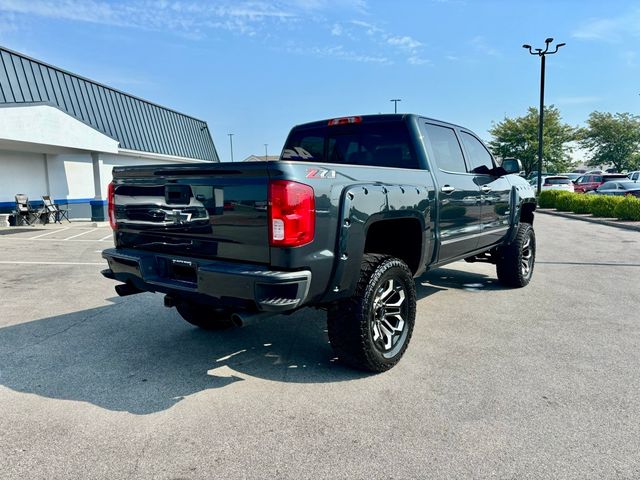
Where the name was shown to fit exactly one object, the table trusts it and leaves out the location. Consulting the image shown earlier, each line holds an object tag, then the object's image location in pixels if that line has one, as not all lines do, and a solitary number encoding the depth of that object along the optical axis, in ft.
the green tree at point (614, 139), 146.61
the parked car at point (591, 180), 98.27
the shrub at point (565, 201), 65.46
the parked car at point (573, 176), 113.15
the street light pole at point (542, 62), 74.26
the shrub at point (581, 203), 60.52
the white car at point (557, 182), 87.74
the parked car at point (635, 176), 86.94
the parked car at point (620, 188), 73.43
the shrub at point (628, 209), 50.49
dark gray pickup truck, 9.39
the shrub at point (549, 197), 70.87
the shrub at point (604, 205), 54.34
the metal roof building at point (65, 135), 47.42
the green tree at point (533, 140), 123.54
